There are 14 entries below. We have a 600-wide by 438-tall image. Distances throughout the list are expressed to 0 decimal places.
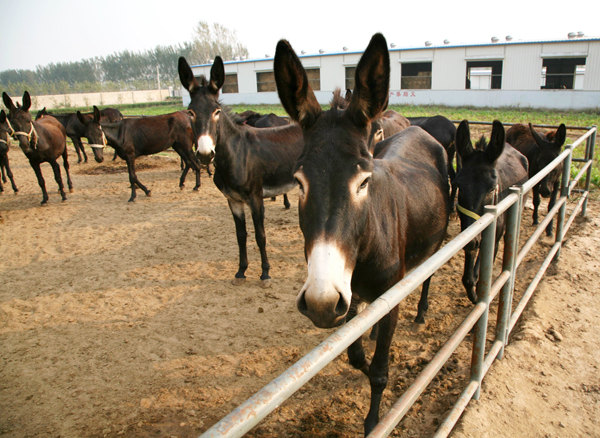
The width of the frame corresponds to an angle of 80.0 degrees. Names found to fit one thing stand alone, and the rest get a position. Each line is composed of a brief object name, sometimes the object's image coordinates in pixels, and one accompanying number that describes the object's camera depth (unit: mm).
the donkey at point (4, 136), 9320
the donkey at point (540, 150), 5359
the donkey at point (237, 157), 5066
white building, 22797
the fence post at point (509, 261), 2467
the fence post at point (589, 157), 5699
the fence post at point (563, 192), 4004
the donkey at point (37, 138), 8523
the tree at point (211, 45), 74562
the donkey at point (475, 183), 3377
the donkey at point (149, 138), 9383
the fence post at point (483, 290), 2141
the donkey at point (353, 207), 1585
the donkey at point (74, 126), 14188
